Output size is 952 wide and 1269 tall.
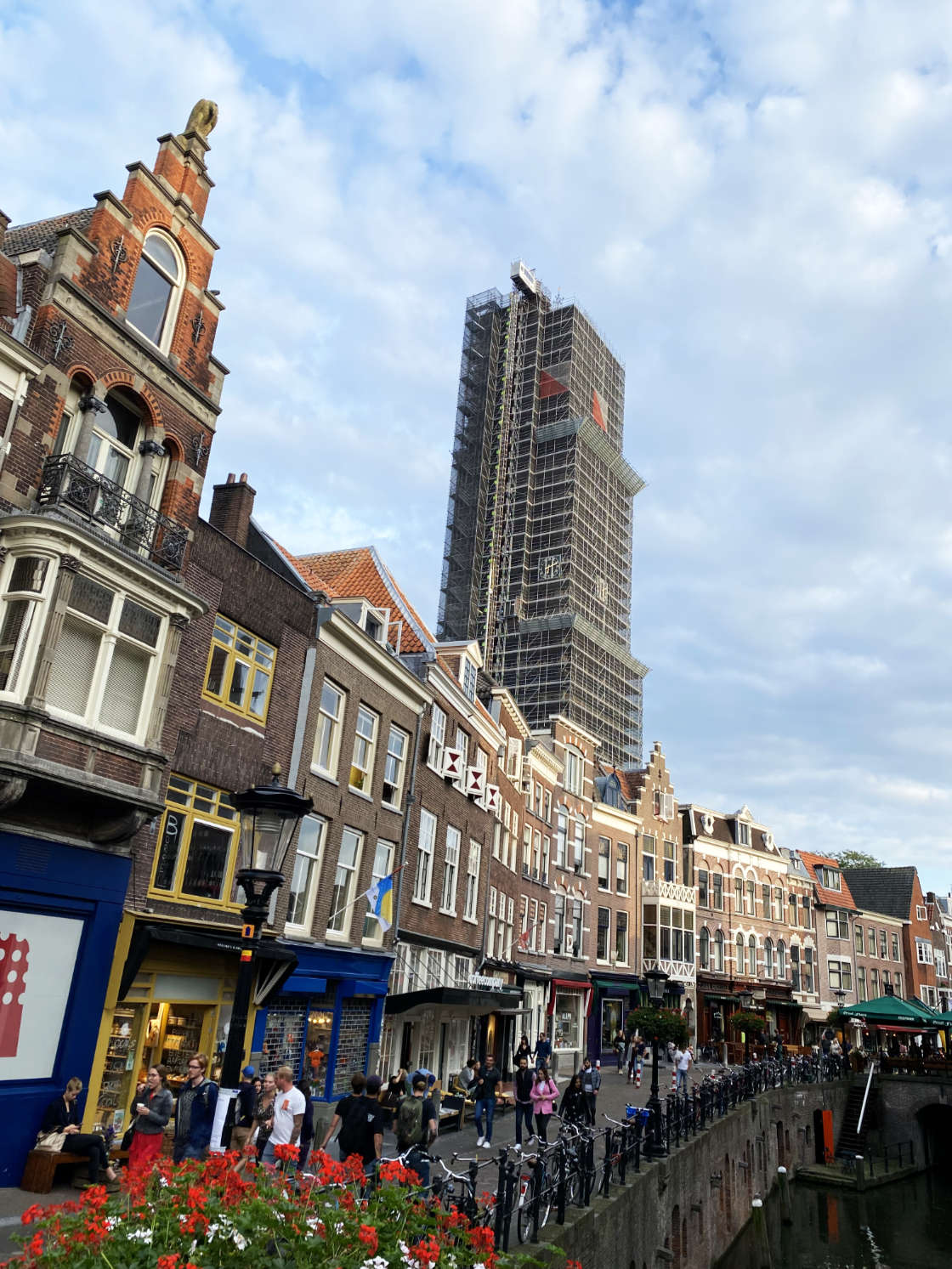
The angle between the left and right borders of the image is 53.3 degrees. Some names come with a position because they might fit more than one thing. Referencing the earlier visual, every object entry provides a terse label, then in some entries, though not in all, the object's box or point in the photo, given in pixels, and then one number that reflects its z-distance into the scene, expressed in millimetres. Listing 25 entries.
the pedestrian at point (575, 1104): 19766
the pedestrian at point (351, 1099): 10422
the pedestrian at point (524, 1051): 23684
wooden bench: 12344
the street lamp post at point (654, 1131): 18422
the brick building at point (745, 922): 57906
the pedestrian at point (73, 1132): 12305
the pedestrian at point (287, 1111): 11492
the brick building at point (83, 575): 13773
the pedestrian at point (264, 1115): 11656
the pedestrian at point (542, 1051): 27031
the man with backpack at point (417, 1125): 11977
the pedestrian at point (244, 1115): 11820
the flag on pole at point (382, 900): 22859
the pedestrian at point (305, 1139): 13141
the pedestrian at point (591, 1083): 19906
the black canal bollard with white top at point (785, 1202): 31141
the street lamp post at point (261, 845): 10766
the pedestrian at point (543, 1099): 19125
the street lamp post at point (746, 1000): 57438
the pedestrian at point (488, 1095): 19344
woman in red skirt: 11844
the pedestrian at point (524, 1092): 19469
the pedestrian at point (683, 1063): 29797
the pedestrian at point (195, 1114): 11719
